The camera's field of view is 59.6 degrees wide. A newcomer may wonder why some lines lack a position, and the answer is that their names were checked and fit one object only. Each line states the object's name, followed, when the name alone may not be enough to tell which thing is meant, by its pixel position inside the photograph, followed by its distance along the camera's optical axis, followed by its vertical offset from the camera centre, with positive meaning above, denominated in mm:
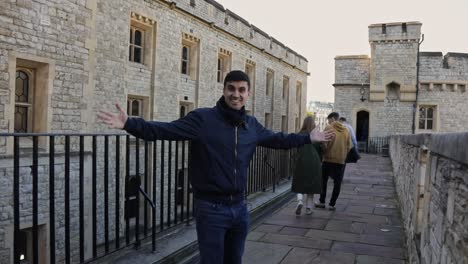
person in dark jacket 2602 -196
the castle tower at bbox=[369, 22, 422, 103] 26734 +4624
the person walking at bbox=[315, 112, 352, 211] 6910 -484
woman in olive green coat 6223 -688
